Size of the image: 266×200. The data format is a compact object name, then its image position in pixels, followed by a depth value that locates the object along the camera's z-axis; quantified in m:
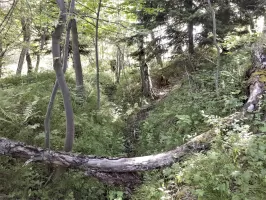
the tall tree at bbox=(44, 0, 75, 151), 3.83
